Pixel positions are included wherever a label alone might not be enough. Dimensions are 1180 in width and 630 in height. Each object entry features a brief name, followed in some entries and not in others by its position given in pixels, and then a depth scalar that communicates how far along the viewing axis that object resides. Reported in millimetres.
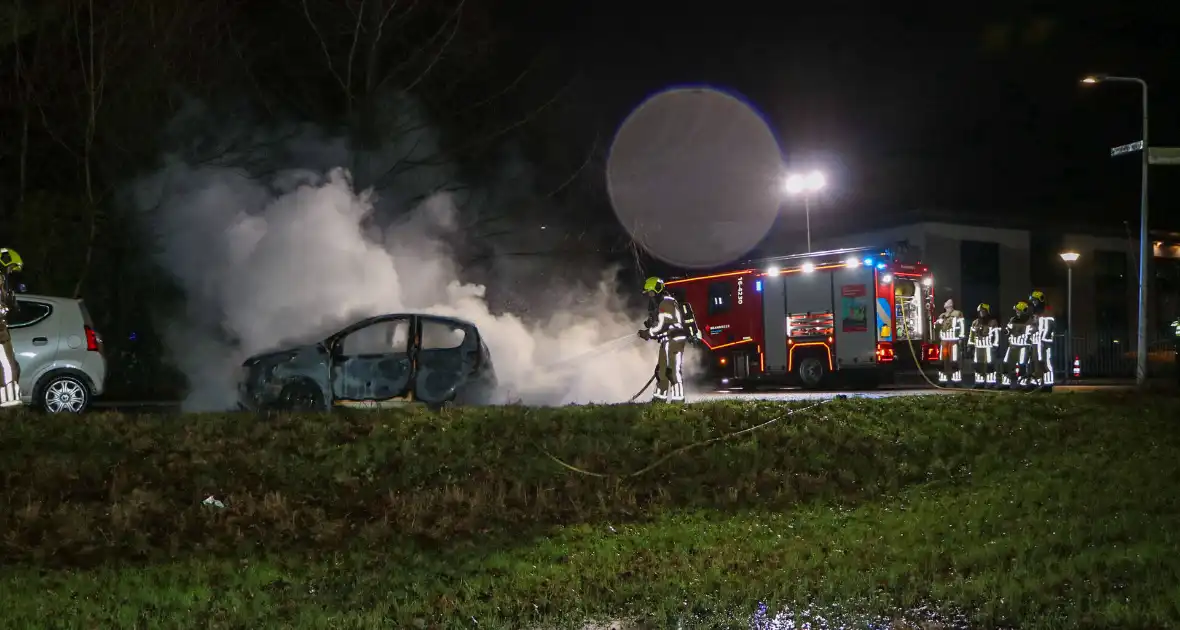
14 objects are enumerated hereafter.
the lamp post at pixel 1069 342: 30450
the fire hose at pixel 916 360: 20062
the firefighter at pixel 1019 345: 17297
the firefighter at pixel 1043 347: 16859
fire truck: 20109
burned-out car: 12352
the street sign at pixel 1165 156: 17969
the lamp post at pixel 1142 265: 19094
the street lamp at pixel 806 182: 25297
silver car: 12422
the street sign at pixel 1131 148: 18894
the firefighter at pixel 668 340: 13656
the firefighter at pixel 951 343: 19531
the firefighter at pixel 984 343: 18422
